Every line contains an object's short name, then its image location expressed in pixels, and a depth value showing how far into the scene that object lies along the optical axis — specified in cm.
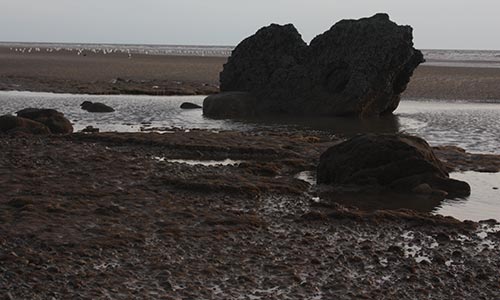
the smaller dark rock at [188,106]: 3909
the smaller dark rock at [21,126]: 2470
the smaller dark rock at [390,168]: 1770
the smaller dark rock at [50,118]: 2562
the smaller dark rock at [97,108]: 3549
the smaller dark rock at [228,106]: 3572
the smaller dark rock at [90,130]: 2691
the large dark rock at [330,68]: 3581
